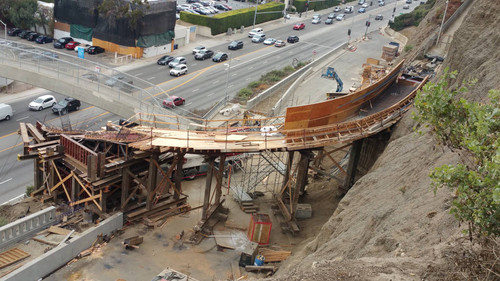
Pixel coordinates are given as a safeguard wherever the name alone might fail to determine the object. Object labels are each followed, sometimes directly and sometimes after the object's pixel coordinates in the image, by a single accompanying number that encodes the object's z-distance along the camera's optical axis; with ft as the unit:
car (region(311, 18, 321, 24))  307.13
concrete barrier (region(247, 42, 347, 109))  156.46
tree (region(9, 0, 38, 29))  212.58
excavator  118.62
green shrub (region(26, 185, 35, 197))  104.47
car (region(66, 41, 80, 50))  208.85
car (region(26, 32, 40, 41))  213.05
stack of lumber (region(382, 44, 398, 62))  212.43
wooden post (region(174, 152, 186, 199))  93.32
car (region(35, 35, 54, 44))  210.38
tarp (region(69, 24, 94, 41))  212.43
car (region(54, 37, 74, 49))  208.74
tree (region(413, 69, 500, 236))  35.12
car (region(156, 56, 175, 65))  204.95
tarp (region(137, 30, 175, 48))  209.52
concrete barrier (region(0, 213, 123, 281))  75.34
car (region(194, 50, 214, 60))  214.07
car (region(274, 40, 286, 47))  246.70
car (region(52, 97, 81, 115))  152.87
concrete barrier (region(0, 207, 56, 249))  83.82
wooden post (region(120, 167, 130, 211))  92.07
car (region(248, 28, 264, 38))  259.74
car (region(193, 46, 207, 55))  219.14
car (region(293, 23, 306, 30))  285.23
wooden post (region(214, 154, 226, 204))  92.67
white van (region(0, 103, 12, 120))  145.69
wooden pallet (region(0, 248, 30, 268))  79.07
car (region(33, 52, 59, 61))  136.23
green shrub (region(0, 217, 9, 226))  90.12
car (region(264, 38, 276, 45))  249.34
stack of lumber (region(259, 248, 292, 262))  86.89
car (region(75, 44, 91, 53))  202.26
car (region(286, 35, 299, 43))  255.29
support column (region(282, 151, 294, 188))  96.17
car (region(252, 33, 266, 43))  250.98
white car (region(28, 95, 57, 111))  154.81
